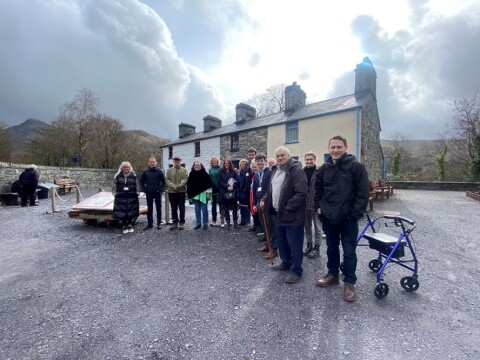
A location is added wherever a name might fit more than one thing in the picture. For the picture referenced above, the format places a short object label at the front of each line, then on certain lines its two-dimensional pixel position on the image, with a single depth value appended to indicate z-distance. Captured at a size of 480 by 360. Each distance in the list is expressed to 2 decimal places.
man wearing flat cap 5.82
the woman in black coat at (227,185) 5.79
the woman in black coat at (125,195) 5.57
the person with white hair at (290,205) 3.10
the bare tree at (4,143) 19.84
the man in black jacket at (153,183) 5.72
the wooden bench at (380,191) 11.73
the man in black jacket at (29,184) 10.02
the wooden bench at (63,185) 15.41
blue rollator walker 2.80
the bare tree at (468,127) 21.11
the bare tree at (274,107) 32.33
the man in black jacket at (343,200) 2.72
